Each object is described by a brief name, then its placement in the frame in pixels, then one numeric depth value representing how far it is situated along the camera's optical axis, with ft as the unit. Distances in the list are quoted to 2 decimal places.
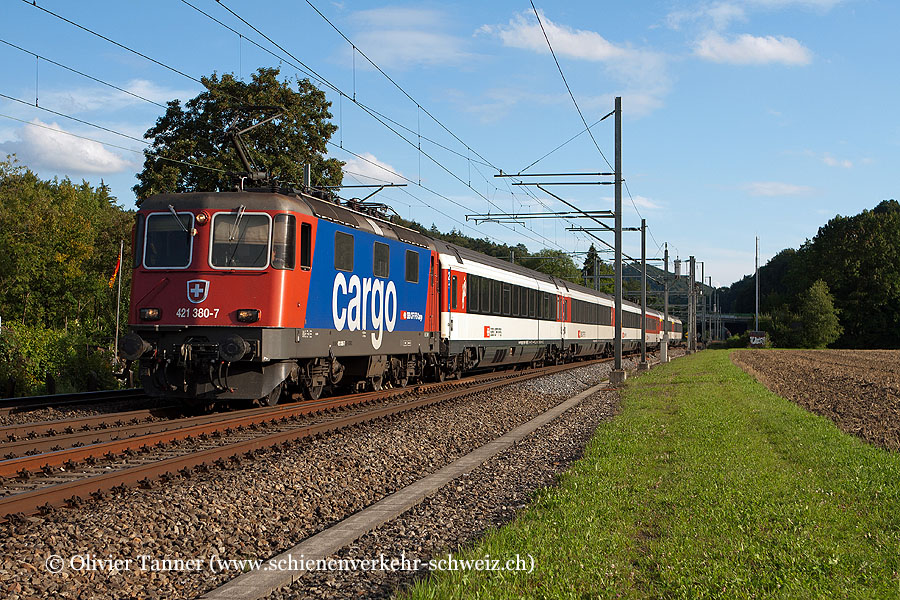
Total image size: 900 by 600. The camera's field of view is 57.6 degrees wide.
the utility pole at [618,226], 82.64
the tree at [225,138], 105.50
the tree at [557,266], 301.43
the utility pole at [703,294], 213.71
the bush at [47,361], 62.49
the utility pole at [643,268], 119.34
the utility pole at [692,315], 194.49
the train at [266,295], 41.32
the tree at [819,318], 270.05
